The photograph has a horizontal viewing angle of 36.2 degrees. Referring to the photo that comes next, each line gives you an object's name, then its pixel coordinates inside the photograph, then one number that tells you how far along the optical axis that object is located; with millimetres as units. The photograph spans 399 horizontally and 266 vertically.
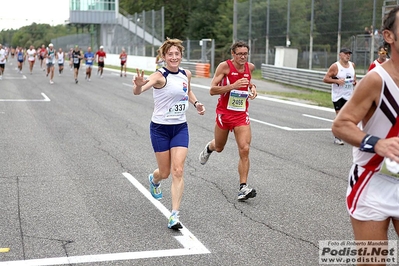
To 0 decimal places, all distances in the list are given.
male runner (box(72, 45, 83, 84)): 31288
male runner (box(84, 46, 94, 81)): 32719
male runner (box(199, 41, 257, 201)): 7445
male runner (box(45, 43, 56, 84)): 30422
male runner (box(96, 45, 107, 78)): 35844
